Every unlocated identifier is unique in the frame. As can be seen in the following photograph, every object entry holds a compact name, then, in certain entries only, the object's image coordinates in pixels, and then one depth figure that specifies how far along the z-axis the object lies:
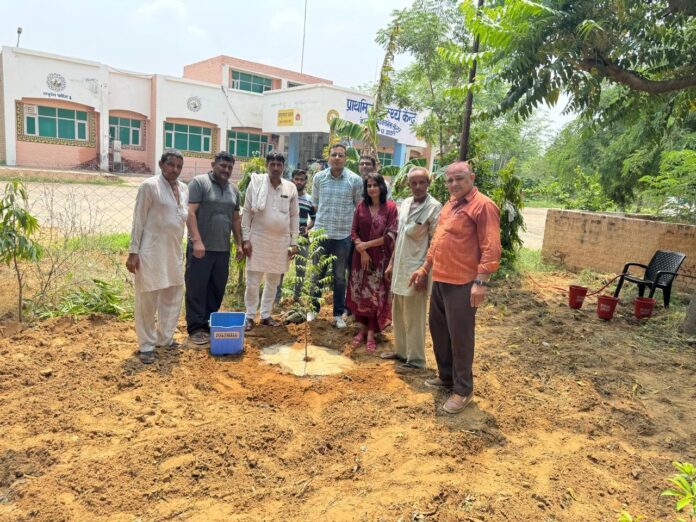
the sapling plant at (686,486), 1.38
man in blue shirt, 4.97
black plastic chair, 6.62
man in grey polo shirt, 4.37
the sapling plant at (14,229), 4.48
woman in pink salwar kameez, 4.56
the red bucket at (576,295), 6.55
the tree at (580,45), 5.16
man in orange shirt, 3.33
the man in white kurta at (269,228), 4.75
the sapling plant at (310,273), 4.49
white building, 21.30
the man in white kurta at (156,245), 3.93
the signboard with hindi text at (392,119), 22.70
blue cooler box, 4.32
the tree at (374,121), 8.01
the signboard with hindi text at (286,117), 23.99
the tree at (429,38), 17.73
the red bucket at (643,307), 6.16
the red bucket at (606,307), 6.09
